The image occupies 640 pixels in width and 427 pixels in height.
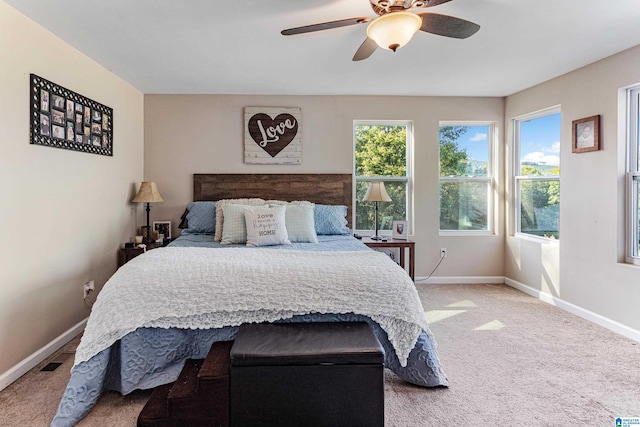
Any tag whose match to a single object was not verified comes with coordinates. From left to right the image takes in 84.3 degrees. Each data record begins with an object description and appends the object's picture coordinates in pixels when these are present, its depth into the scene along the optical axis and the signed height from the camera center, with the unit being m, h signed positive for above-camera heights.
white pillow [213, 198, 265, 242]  3.31 +0.06
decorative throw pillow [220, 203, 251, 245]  3.10 -0.12
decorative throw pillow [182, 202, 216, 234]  3.59 -0.06
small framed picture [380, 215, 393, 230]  4.39 -0.12
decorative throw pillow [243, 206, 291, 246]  3.00 -0.12
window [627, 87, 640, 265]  2.88 +0.27
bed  1.79 -0.52
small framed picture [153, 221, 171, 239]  4.00 -0.18
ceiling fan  1.79 +1.01
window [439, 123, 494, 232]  4.40 +0.45
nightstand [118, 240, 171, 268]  3.41 -0.39
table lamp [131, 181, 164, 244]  3.67 +0.17
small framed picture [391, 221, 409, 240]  4.02 -0.20
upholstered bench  1.57 -0.78
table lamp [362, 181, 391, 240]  3.88 +0.21
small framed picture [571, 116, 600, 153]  3.07 +0.71
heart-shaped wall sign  4.12 +0.96
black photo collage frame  2.38 +0.72
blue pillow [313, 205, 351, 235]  3.64 -0.08
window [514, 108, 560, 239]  3.68 +0.43
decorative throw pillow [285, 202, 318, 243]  3.22 -0.11
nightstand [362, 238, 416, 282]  3.70 -0.34
